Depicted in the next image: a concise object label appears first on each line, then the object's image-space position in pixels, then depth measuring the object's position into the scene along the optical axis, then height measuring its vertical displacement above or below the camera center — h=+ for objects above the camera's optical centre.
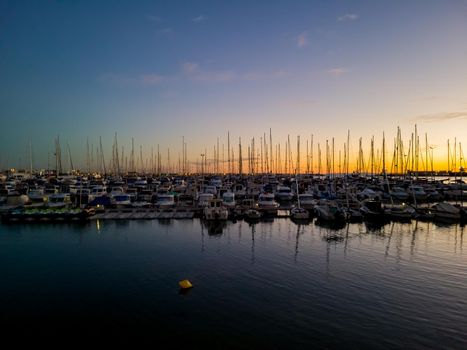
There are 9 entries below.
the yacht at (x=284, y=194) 75.31 -5.48
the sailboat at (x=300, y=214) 51.38 -6.98
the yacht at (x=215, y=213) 49.66 -6.27
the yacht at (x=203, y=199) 56.49 -4.89
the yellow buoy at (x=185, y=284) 22.87 -7.93
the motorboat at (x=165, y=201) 57.75 -5.05
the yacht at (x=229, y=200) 56.82 -5.05
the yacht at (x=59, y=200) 56.16 -4.23
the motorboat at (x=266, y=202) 55.56 -5.38
